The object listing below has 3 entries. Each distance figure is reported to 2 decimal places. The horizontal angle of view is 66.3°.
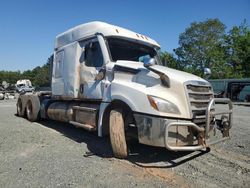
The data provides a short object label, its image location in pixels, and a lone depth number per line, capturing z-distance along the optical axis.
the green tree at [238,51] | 29.05
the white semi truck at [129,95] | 3.47
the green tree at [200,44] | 32.42
